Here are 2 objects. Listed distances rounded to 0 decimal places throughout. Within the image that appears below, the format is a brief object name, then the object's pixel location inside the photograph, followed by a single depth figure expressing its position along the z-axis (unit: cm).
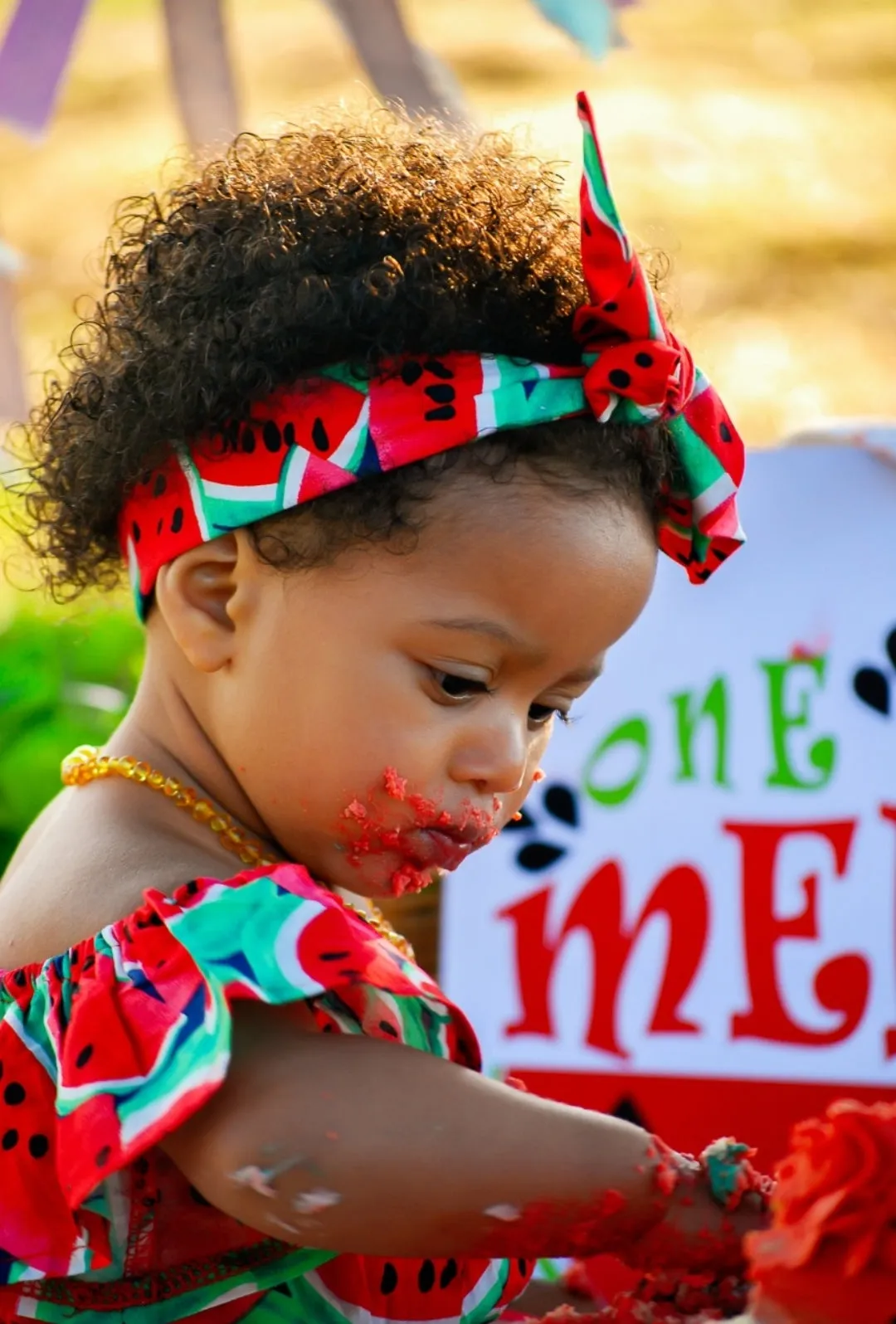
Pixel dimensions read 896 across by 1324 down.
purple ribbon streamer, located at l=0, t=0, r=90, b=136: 577
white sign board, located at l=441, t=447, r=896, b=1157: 413
